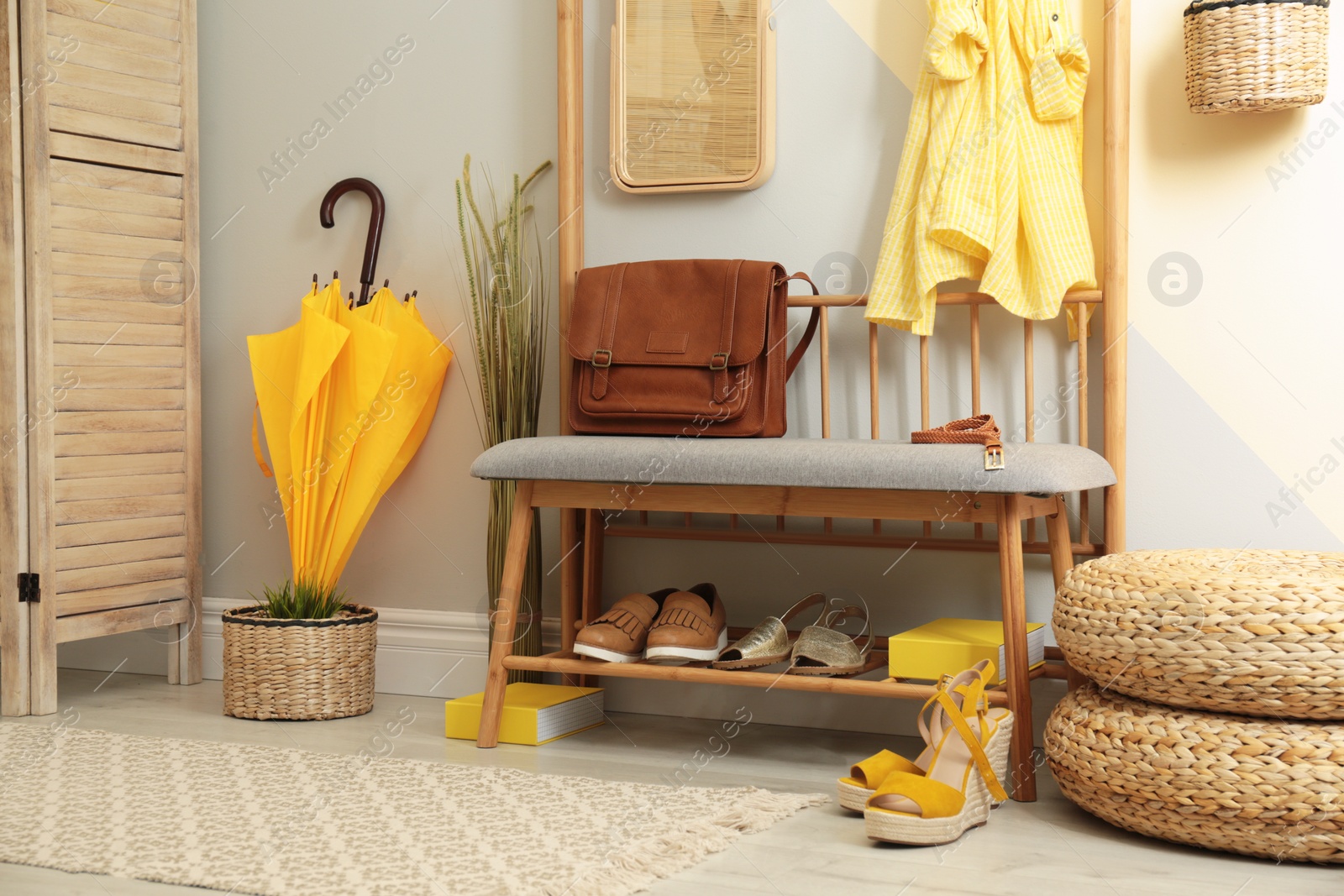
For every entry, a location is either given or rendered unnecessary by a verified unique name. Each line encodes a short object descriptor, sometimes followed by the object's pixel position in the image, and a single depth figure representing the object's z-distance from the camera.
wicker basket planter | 2.18
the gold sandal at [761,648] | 1.87
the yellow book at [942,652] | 1.74
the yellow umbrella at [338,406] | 2.29
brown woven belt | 1.61
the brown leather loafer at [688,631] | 1.86
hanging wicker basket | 1.75
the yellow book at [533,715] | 2.00
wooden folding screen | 2.24
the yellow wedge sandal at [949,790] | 1.46
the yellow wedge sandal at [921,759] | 1.58
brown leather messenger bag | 1.94
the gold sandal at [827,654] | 1.82
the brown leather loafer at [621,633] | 1.90
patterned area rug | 1.34
